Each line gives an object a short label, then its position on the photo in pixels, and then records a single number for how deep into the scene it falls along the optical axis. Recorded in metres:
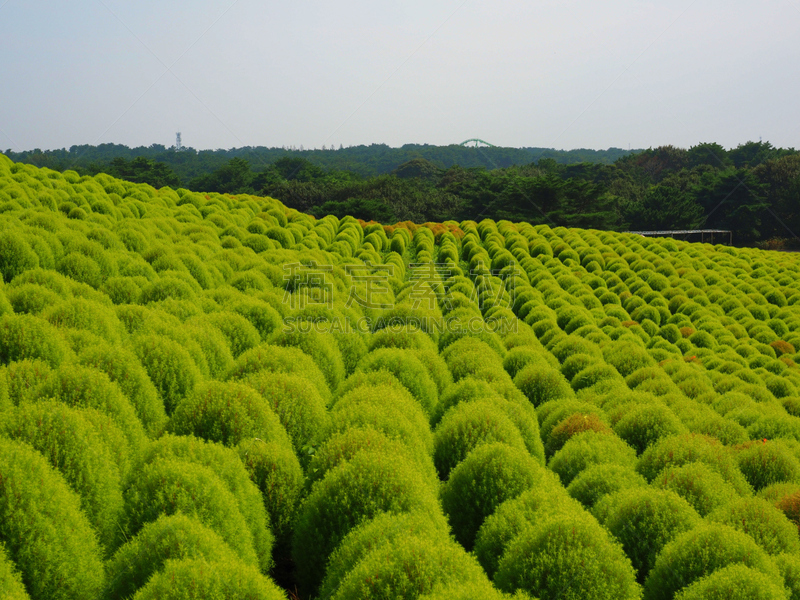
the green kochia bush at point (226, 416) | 7.70
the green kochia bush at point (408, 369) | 11.38
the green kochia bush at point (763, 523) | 7.12
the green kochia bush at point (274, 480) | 7.28
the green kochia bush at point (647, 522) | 7.11
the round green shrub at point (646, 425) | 11.05
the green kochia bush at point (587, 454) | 9.50
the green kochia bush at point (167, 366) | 9.23
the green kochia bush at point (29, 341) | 8.56
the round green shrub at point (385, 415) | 8.34
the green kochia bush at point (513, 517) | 6.65
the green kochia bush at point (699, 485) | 8.29
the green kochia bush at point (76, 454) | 6.14
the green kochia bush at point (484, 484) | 7.51
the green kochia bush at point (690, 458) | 9.46
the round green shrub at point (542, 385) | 13.44
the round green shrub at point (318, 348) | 11.85
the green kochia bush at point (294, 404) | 8.70
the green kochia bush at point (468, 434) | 9.12
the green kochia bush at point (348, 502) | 6.40
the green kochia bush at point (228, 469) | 6.42
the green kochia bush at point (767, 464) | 9.88
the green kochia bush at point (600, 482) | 8.37
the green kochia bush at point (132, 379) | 8.34
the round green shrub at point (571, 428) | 10.83
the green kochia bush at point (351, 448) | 7.33
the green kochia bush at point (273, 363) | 9.84
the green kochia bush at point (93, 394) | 7.34
